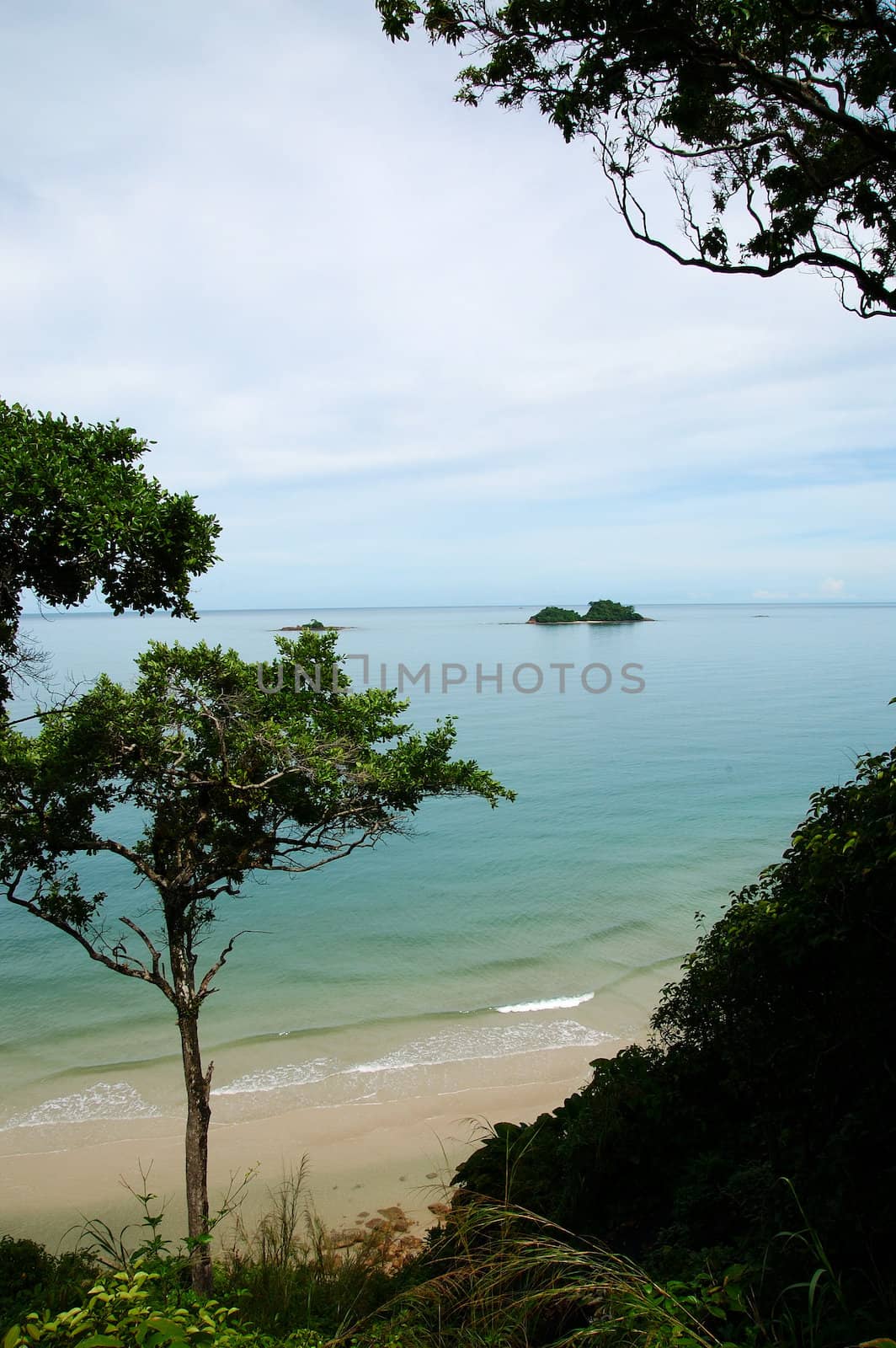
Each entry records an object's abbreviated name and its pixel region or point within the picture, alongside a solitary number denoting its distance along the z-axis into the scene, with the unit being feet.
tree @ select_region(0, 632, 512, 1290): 25.14
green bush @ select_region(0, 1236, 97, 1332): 17.89
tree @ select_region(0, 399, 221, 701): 18.70
